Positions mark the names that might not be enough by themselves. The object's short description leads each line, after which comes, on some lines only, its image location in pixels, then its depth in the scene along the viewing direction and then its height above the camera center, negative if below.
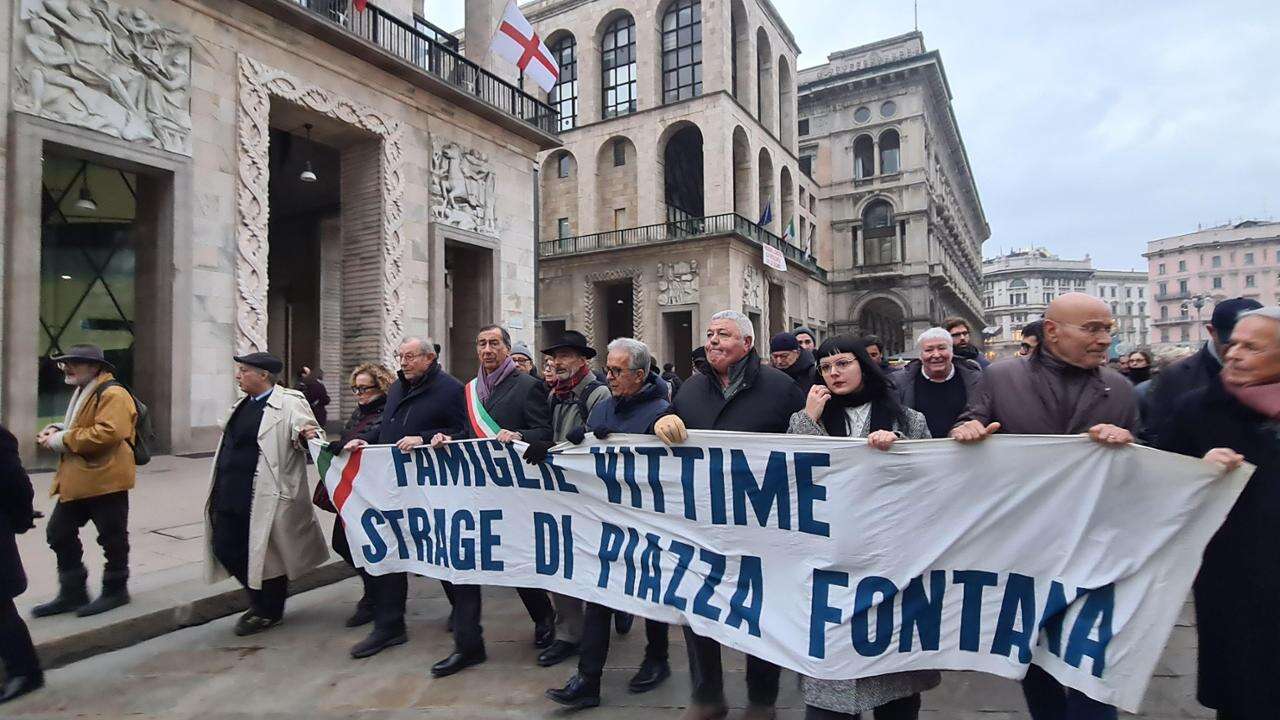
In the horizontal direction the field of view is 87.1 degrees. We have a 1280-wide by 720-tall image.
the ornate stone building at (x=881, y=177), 45.31 +13.70
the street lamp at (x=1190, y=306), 93.19 +9.06
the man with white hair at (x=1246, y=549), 2.30 -0.64
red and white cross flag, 14.83 +7.38
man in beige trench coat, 4.45 -0.80
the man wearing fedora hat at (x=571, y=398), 4.07 -0.14
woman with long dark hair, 2.76 -0.22
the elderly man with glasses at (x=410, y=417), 4.28 -0.25
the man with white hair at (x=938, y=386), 4.75 -0.10
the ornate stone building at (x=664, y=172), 30.53 +10.35
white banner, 2.58 -0.77
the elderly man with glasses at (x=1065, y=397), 2.74 -0.11
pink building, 89.94 +14.03
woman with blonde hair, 4.74 -0.28
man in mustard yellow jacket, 4.30 -0.61
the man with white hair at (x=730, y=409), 3.29 -0.18
